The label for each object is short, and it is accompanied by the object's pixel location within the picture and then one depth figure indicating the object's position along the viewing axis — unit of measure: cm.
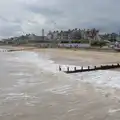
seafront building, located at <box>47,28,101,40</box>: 17582
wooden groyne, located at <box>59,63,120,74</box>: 2620
